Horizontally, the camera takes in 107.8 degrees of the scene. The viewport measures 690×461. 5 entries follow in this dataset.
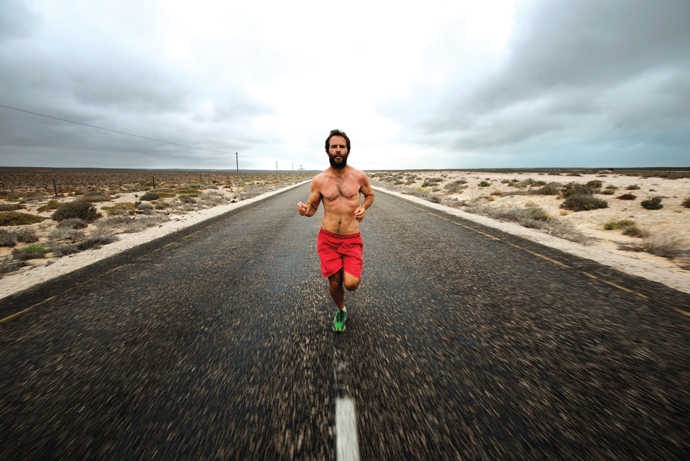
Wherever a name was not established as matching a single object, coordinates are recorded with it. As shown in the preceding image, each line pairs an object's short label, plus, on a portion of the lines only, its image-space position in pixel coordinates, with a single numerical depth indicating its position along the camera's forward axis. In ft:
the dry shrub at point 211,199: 52.36
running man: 8.67
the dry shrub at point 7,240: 21.85
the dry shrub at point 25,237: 23.44
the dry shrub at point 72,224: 28.96
